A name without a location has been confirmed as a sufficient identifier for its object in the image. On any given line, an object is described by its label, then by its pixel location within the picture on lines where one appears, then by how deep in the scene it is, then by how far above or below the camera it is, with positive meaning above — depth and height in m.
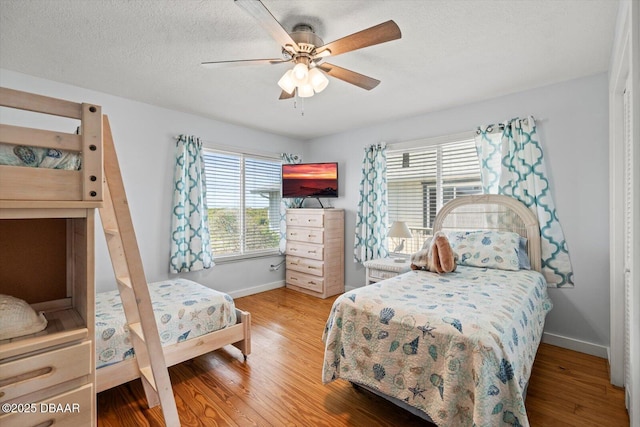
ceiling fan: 1.60 +1.01
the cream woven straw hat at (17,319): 1.08 -0.40
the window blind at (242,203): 4.08 +0.17
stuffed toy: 2.63 -0.40
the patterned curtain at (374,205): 4.04 +0.13
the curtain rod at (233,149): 3.87 +0.92
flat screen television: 4.46 +0.53
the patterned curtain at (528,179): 2.78 +0.36
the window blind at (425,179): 3.43 +0.44
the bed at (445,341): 1.37 -0.70
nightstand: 3.33 -0.63
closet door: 1.95 -0.12
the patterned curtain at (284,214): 4.78 +0.00
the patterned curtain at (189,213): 3.52 +0.01
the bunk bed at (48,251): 1.03 -0.17
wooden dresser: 4.25 -0.54
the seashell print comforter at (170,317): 1.91 -0.77
